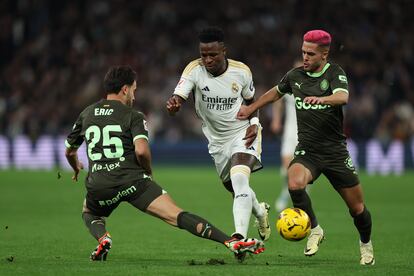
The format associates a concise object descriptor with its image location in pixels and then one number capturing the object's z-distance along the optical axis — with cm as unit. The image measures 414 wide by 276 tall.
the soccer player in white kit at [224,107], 2025
